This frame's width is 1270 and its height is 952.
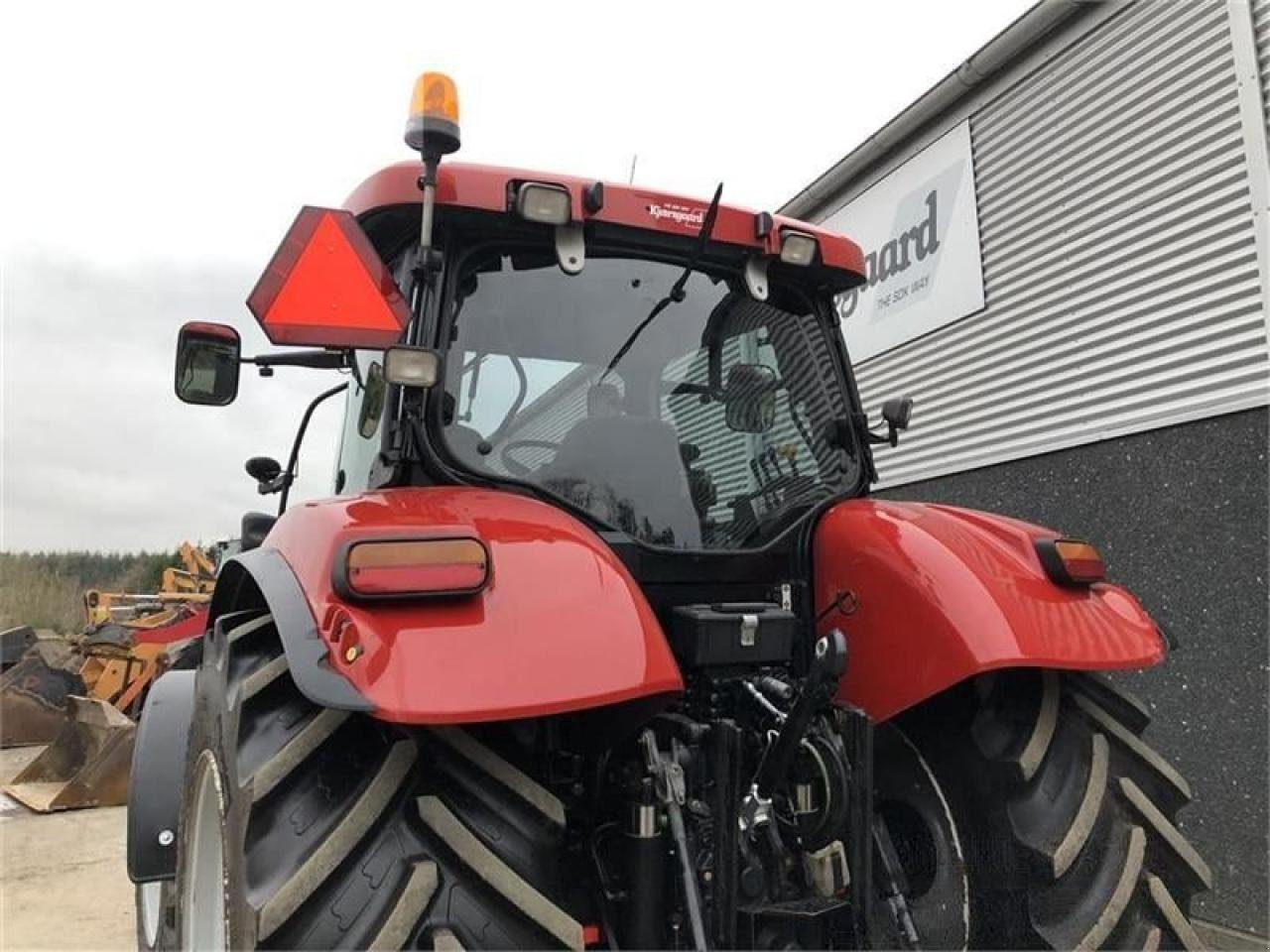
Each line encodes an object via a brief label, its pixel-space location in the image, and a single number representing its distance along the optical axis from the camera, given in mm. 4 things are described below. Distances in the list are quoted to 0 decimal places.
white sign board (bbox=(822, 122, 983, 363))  5660
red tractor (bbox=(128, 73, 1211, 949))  1398
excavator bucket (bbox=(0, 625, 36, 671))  10953
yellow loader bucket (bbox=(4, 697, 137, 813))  6258
